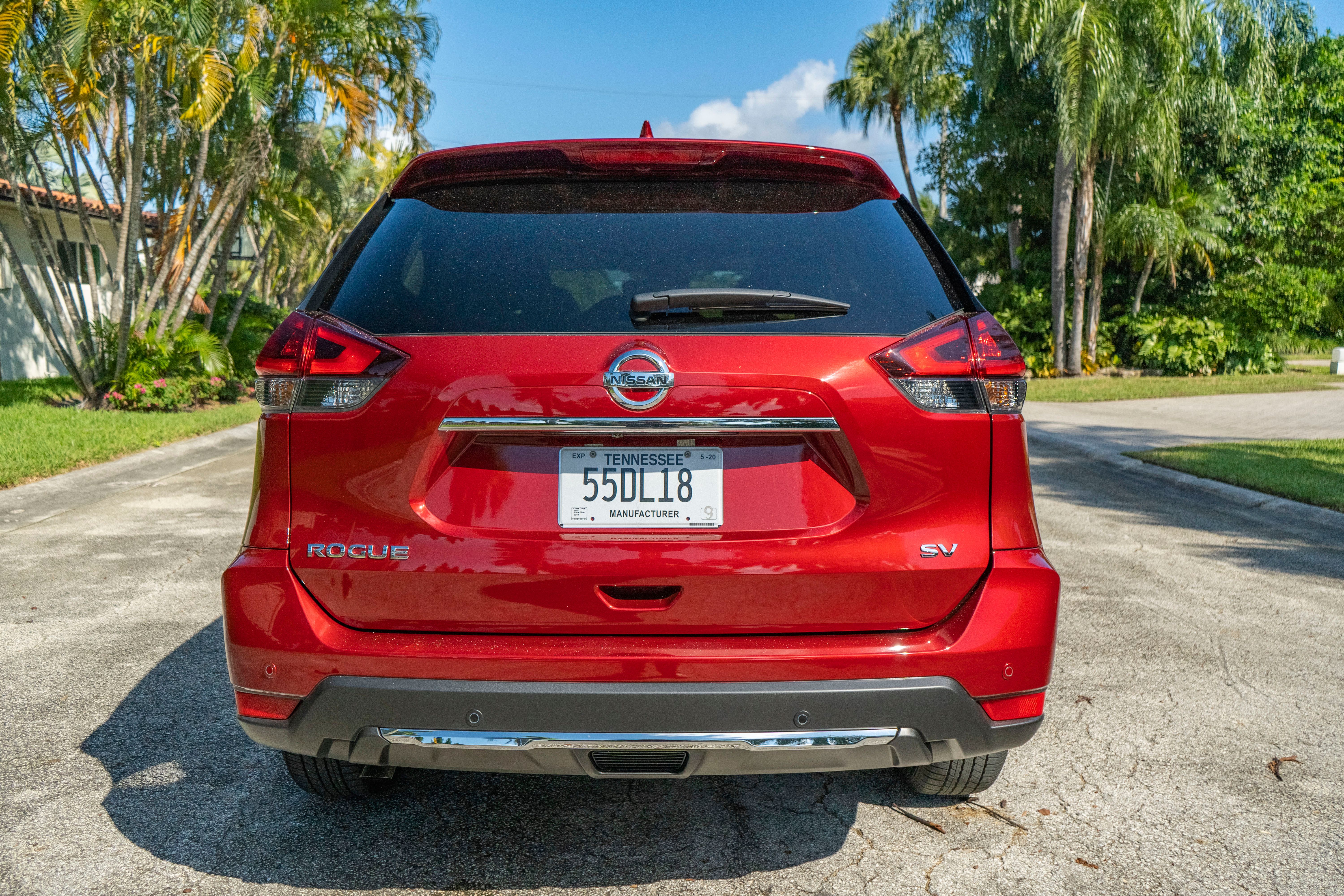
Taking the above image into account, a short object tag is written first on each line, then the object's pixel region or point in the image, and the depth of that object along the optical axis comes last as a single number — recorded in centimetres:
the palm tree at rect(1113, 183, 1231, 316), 2109
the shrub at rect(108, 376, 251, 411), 1437
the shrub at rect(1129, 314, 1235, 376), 2286
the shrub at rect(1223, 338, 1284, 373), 2361
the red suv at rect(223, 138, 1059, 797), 219
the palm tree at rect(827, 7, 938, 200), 3388
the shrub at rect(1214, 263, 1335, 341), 2311
